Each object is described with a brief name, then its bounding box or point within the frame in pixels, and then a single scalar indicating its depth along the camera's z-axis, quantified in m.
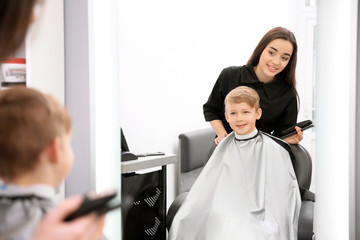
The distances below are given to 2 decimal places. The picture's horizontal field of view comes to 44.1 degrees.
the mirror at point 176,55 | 2.14
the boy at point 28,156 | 0.73
